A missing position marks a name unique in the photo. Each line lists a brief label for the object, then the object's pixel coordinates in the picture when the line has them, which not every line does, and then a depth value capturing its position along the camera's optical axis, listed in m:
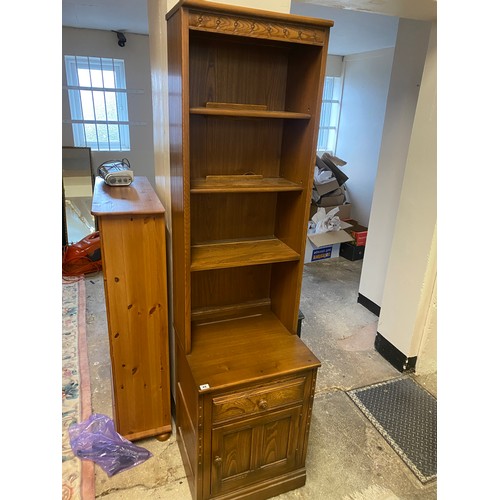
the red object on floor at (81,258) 3.89
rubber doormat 2.00
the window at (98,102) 5.12
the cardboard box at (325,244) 4.43
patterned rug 1.78
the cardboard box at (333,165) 4.77
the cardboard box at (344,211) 4.94
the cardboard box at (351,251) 4.62
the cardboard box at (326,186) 4.54
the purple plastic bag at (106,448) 1.89
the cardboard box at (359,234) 4.60
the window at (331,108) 5.86
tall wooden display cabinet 1.45
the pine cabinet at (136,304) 1.68
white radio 2.06
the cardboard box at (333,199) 4.56
